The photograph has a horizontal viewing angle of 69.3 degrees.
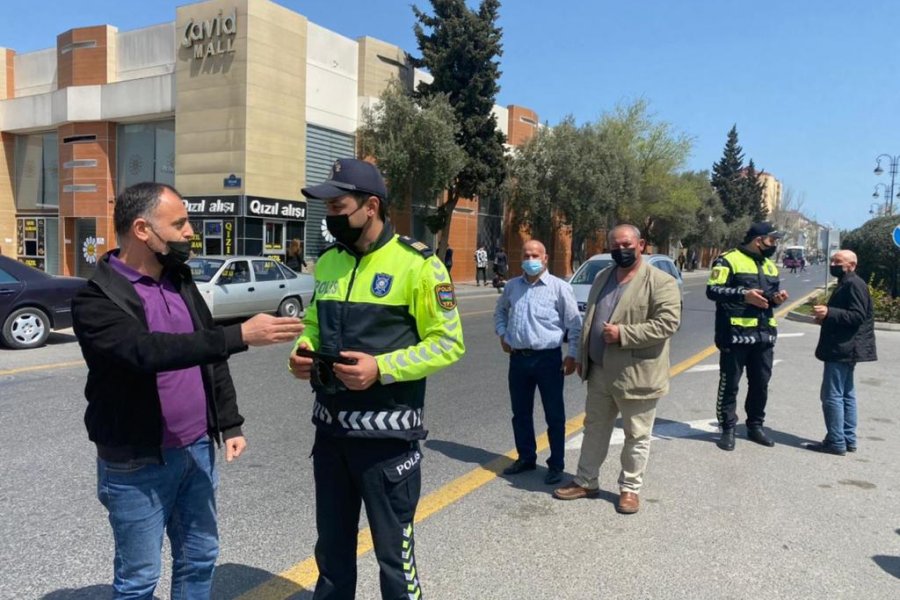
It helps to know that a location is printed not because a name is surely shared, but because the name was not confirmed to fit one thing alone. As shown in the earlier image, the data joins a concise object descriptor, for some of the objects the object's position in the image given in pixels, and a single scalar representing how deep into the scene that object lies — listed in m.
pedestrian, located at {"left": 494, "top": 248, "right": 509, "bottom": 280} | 27.77
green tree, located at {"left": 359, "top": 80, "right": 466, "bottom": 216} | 23.53
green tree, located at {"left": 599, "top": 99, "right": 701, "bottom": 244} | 40.88
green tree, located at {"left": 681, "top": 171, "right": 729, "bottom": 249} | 58.13
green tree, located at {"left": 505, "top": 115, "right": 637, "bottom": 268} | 31.66
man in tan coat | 4.29
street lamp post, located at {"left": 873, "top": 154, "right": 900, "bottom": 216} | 42.06
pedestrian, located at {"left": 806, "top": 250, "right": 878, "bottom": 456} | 5.66
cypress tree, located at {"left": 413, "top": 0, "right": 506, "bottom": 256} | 26.59
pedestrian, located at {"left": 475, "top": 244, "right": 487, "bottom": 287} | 29.22
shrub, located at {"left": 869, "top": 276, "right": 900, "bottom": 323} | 15.99
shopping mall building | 21.92
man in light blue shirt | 4.86
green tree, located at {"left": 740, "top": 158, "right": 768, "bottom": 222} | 75.25
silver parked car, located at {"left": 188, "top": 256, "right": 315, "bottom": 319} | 12.32
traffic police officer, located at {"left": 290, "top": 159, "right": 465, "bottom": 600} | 2.42
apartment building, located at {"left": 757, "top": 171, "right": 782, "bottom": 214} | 140.38
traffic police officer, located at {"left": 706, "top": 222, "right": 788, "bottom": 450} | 5.70
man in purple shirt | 2.16
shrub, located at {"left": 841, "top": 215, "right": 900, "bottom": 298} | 17.94
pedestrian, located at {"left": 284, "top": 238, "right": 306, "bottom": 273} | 18.62
